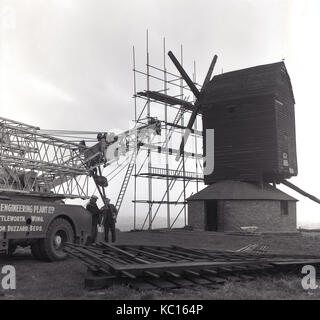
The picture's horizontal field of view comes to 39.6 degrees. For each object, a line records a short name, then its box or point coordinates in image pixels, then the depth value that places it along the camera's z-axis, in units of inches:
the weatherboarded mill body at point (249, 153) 1146.7
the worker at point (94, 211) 639.1
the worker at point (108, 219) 686.5
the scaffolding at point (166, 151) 1298.0
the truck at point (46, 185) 478.9
